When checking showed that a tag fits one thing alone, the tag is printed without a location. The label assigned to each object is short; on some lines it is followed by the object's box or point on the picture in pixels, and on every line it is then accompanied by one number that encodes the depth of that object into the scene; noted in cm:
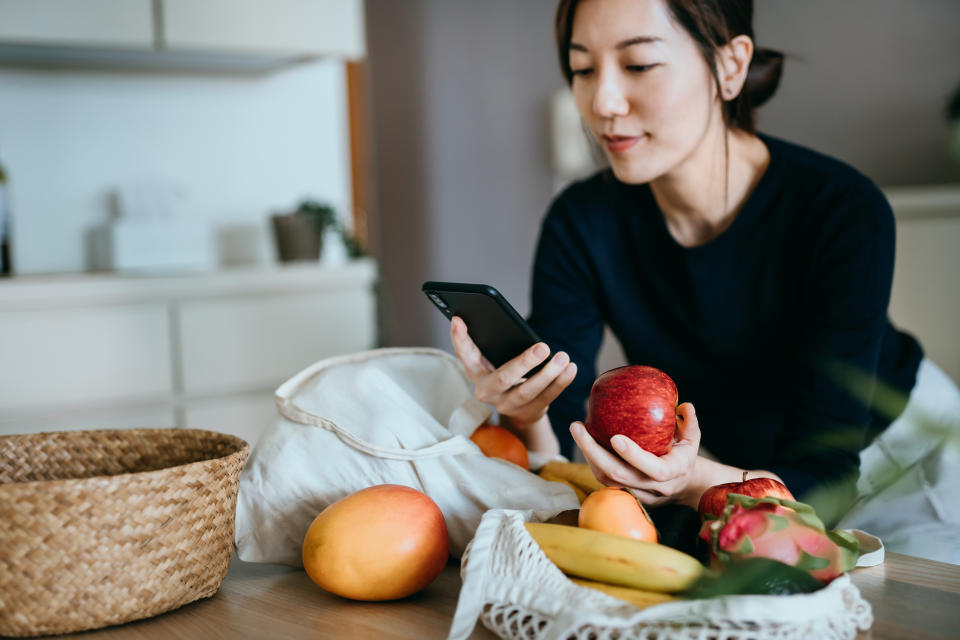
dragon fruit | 58
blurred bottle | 231
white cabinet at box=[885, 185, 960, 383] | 207
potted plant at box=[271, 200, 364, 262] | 256
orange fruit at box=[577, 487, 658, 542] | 64
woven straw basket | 59
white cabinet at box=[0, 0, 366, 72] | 220
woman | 111
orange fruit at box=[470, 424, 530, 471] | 85
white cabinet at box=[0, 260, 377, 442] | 211
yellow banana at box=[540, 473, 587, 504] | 82
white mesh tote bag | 53
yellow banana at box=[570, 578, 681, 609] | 57
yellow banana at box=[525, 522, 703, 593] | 58
